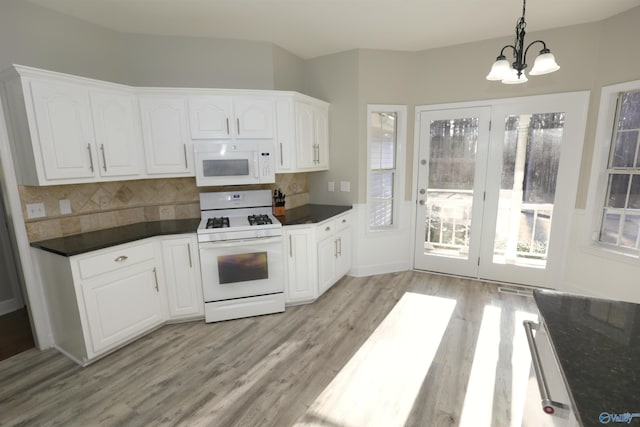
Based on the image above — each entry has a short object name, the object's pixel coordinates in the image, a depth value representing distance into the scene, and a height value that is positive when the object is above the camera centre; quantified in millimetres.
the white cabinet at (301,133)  3266 +355
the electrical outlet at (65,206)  2650 -322
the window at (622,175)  2846 -156
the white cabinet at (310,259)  3160 -1009
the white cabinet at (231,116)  2994 +493
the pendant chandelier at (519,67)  1838 +576
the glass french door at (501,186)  3293 -291
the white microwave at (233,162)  3029 +39
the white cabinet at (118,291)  2324 -1026
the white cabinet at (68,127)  2219 +331
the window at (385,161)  3869 +26
